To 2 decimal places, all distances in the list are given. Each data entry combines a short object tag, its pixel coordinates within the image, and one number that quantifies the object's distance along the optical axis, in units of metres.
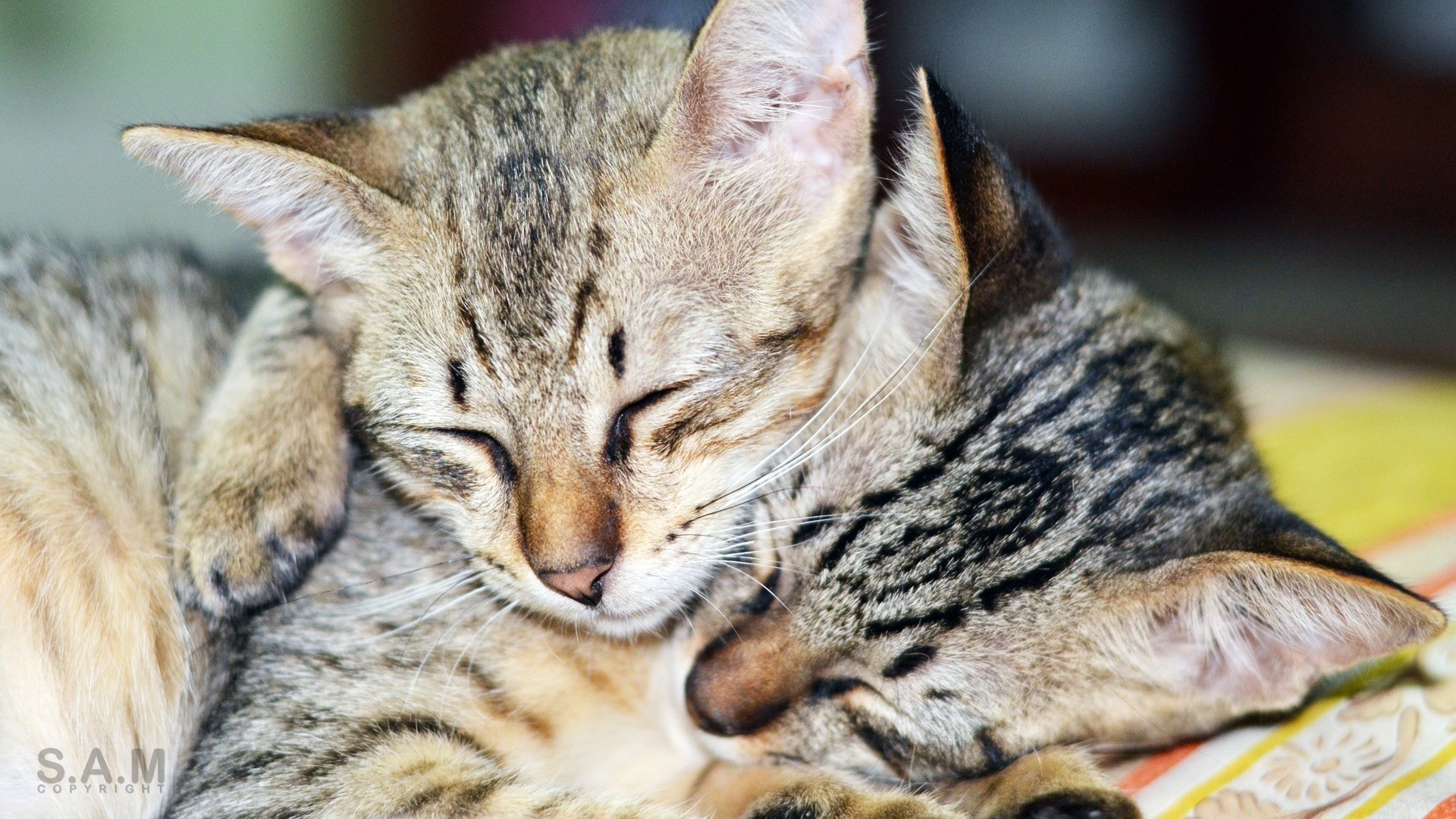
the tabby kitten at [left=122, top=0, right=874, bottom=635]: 0.64
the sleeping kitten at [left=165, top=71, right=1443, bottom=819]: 0.64
